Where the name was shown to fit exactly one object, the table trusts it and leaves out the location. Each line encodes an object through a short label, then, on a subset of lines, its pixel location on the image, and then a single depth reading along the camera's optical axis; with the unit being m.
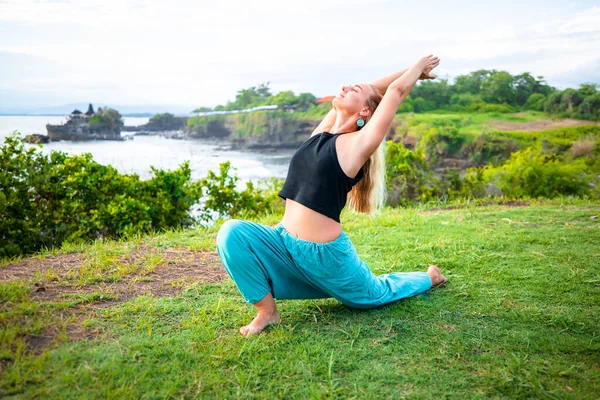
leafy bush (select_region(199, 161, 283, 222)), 6.16
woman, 2.72
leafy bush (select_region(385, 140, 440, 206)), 7.44
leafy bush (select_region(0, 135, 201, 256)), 4.79
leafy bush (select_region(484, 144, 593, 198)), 7.68
